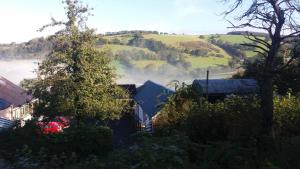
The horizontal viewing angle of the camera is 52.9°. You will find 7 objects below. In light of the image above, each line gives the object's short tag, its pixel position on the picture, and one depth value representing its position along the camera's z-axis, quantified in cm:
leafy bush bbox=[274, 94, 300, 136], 661
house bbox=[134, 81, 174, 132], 1699
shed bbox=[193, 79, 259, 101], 1754
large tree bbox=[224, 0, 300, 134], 638
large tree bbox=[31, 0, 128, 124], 1386
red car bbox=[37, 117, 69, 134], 1237
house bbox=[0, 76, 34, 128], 2215
